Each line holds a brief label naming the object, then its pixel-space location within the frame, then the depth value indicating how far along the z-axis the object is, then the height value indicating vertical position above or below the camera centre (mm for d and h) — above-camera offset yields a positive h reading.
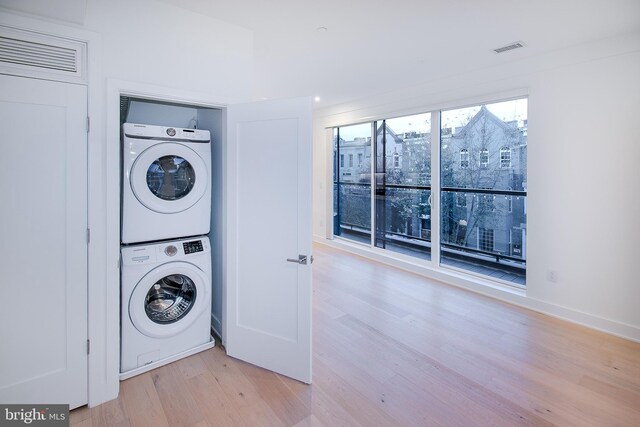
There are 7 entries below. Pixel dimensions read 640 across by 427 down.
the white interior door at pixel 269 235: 2244 -167
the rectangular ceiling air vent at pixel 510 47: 3120 +1618
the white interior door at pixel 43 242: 1776 -172
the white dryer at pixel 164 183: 2291 +224
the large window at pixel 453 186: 3949 +370
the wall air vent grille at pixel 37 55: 1725 +869
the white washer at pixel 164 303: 2314 -701
